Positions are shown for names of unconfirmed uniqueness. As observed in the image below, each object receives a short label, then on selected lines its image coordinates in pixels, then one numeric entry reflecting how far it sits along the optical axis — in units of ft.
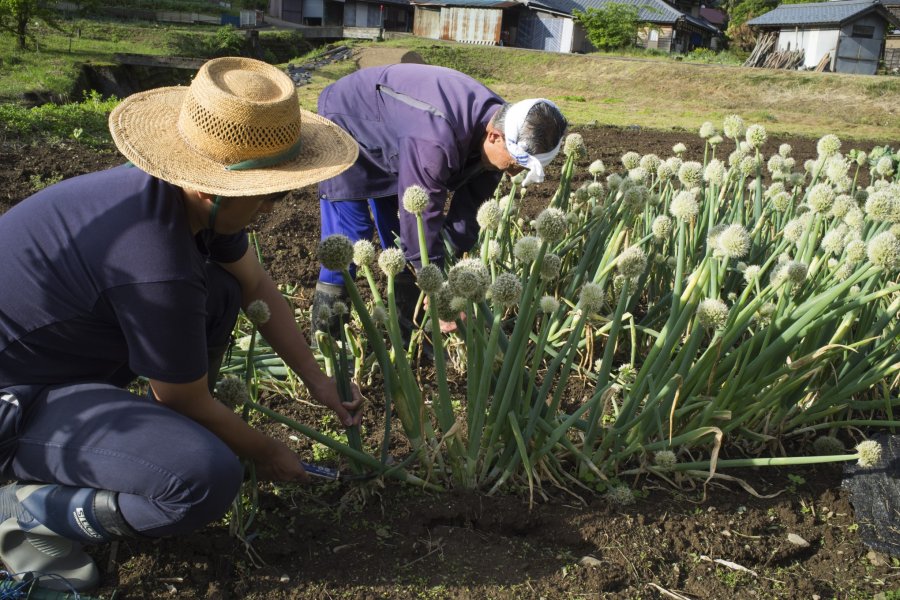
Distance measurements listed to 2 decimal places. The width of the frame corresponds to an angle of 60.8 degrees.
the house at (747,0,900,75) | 96.02
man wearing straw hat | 5.35
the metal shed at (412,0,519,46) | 114.01
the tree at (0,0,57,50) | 49.55
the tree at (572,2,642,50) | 105.40
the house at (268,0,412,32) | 119.65
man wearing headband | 9.16
